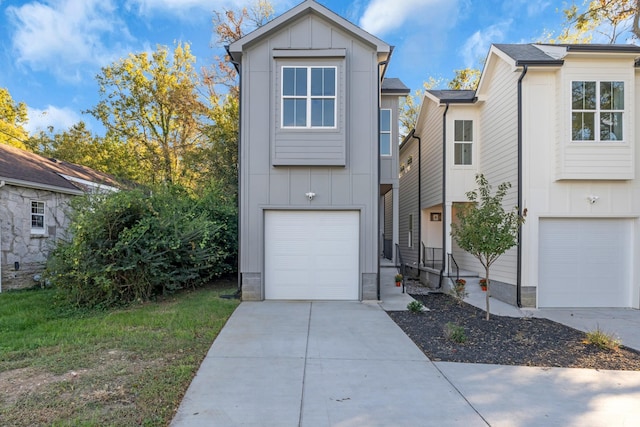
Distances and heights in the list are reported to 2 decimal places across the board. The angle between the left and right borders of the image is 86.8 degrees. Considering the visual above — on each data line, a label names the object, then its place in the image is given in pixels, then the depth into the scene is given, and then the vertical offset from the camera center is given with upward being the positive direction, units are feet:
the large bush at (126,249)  24.36 -2.53
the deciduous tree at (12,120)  73.15 +21.62
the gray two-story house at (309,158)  27.89 +4.91
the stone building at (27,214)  32.14 +0.13
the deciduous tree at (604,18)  45.29 +28.36
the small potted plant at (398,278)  32.67 -5.87
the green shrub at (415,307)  24.93 -6.63
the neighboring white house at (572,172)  26.71 +3.79
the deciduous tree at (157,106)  67.77 +22.31
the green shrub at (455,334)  18.21 -6.31
